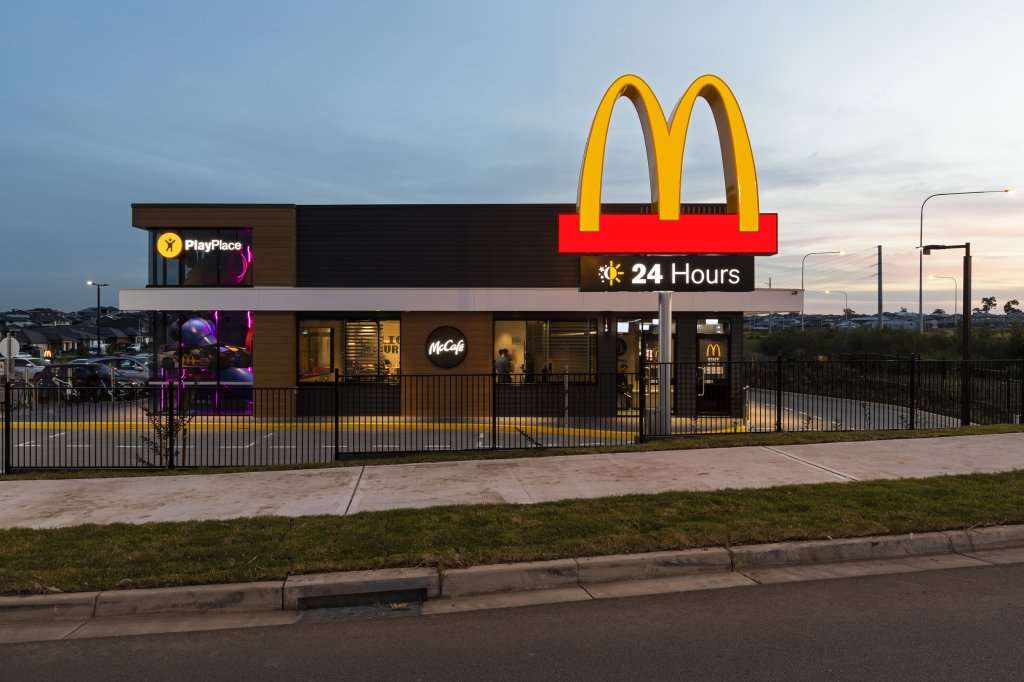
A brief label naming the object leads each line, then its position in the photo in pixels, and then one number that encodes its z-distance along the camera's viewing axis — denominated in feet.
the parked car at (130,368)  98.73
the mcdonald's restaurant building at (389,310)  67.10
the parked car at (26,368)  99.18
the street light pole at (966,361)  49.88
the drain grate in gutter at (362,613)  18.72
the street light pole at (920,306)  123.79
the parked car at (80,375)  92.12
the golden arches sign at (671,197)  47.80
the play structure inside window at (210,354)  69.15
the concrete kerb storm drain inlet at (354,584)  19.48
